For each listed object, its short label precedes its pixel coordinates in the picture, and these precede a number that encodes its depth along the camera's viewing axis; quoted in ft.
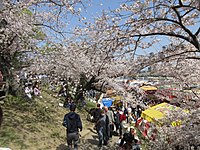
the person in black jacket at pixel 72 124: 19.11
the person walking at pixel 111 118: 27.18
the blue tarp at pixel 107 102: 58.49
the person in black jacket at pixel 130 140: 21.59
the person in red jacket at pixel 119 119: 31.11
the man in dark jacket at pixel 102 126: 23.89
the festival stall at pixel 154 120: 19.25
